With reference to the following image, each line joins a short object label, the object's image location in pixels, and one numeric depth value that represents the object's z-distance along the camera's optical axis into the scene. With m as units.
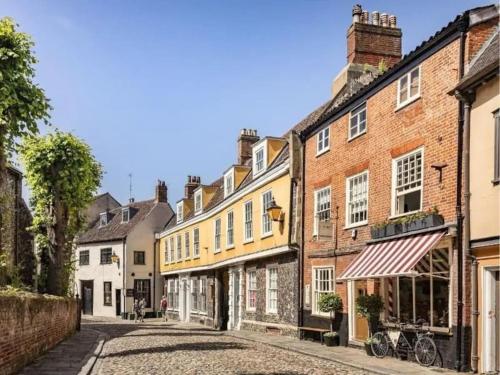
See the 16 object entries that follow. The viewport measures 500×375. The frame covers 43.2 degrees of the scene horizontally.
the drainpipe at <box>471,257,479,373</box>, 12.87
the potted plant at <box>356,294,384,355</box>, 17.03
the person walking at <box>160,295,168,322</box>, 46.56
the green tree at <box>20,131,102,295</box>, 24.67
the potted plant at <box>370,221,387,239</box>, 16.91
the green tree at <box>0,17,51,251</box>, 14.45
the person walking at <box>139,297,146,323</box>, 43.85
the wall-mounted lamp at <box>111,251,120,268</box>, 50.52
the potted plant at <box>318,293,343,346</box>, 19.69
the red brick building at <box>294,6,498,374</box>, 14.01
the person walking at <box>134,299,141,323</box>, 43.56
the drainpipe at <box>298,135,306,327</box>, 22.97
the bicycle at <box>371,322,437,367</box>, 14.36
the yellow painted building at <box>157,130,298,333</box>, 24.86
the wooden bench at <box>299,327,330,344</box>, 20.69
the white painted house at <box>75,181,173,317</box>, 50.69
